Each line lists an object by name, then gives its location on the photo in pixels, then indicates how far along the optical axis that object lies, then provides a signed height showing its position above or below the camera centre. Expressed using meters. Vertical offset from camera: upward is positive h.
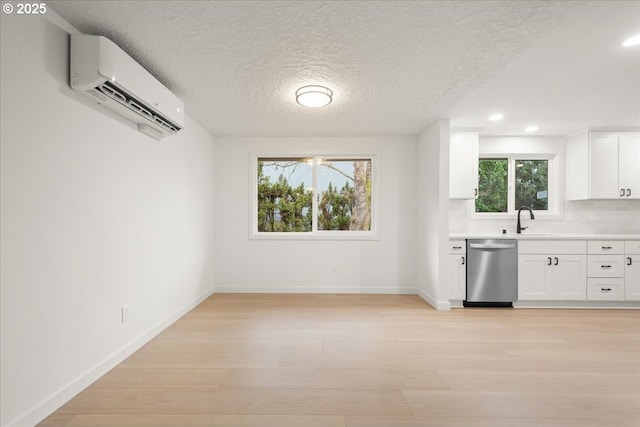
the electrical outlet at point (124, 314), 2.43 -0.82
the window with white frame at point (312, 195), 4.76 +0.28
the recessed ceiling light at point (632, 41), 2.08 +1.20
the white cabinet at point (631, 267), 3.89 -0.66
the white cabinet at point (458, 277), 3.93 -0.81
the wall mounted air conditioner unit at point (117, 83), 1.87 +0.86
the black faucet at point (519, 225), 4.35 -0.16
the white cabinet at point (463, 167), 4.18 +0.64
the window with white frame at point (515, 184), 4.65 +0.46
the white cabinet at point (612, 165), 4.16 +0.68
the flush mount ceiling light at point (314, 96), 2.74 +1.07
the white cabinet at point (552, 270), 3.92 -0.72
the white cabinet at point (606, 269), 3.90 -0.70
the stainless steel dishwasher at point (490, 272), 3.92 -0.74
